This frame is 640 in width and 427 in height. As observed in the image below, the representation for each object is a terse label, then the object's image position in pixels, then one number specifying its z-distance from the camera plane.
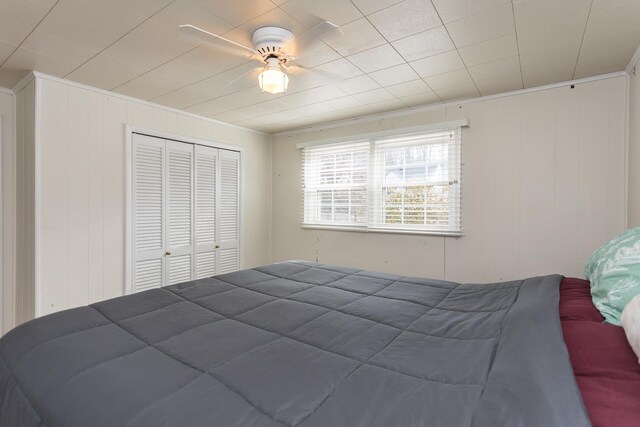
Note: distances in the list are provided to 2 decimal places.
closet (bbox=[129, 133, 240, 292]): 3.30
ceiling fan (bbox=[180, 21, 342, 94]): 1.80
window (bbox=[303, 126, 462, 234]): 3.27
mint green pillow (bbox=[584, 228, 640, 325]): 1.20
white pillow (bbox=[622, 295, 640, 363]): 0.92
